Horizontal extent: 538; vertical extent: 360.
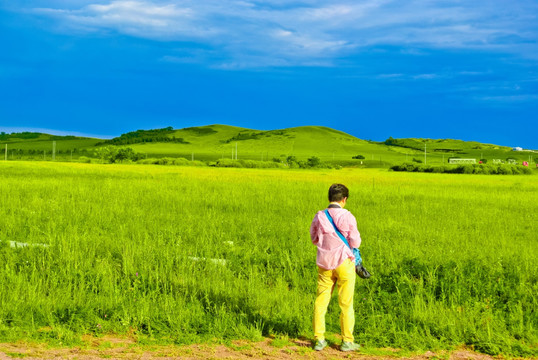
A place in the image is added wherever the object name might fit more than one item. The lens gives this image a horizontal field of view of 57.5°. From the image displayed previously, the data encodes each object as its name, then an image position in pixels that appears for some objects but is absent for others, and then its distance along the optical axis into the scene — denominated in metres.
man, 6.12
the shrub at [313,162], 100.50
